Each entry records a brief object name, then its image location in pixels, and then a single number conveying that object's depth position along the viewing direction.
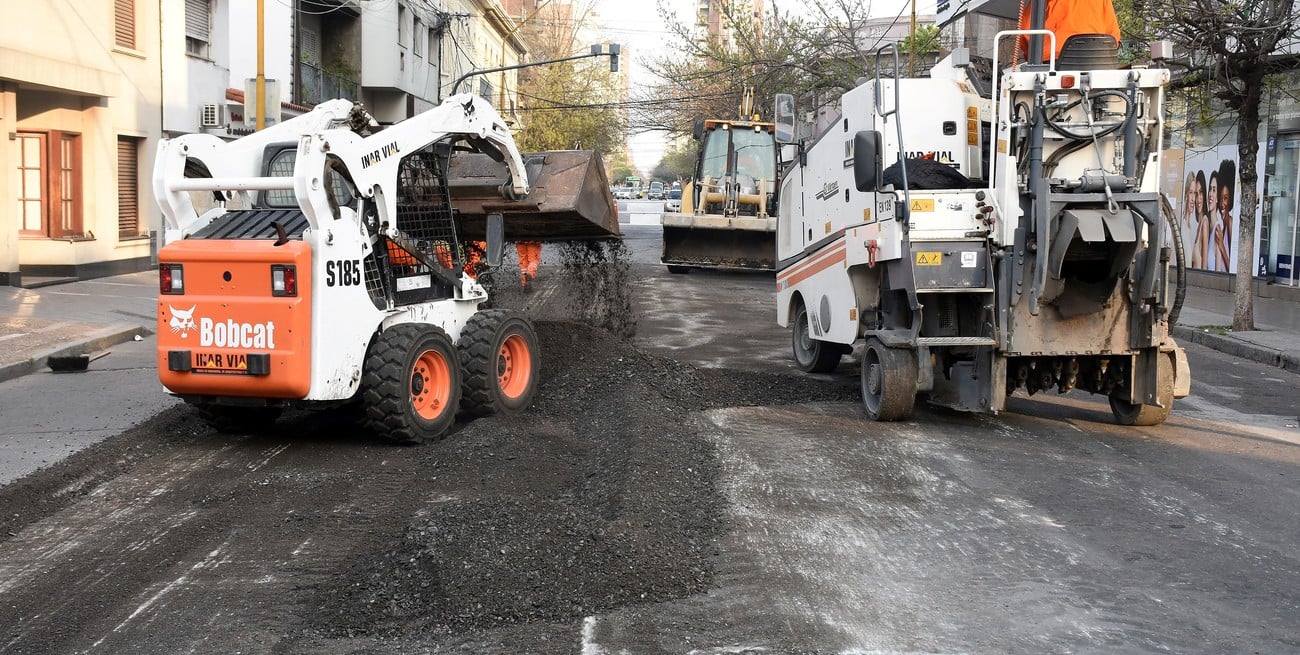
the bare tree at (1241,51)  14.27
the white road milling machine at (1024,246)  8.32
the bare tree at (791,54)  24.80
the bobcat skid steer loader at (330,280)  7.34
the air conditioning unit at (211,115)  23.50
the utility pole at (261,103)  16.73
